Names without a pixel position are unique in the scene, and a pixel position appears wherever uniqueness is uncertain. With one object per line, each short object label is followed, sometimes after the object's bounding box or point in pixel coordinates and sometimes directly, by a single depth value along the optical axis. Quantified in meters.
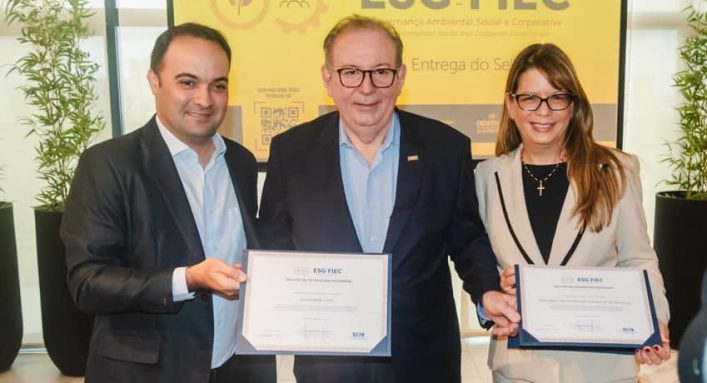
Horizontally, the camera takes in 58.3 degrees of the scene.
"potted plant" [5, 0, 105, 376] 4.30
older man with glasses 2.22
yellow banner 4.80
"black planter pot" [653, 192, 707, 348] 4.55
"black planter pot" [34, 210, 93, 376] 4.32
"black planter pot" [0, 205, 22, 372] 4.39
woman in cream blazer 2.14
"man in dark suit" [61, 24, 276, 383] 1.98
